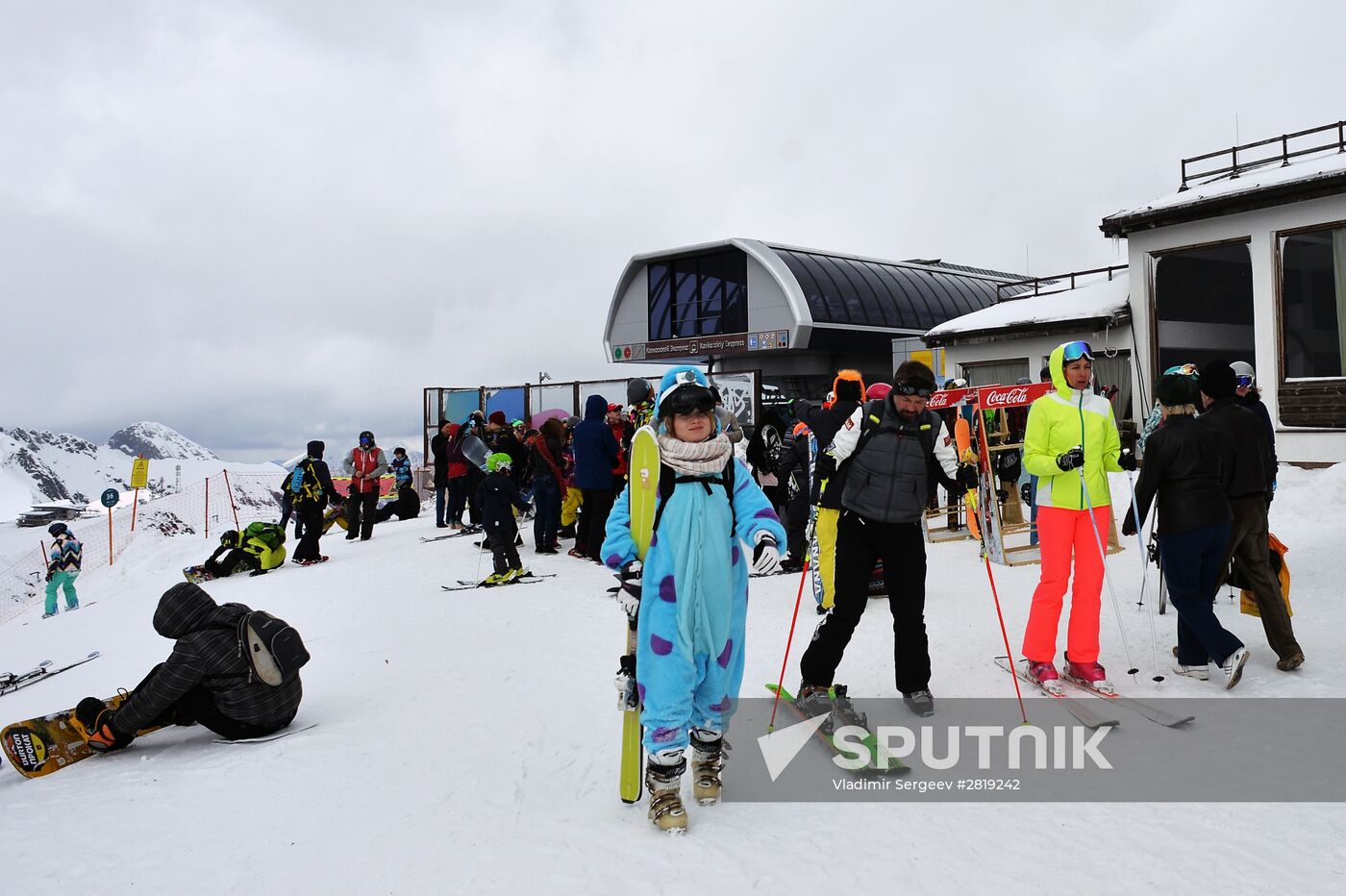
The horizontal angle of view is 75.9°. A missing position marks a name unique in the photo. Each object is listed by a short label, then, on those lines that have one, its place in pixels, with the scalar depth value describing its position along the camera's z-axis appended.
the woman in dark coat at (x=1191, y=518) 5.02
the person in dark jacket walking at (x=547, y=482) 11.73
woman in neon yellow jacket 5.02
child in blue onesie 3.48
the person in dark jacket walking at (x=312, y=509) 12.82
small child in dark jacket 9.89
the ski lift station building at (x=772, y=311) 27.88
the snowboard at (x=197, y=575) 12.14
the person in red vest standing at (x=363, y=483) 14.54
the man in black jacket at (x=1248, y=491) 5.29
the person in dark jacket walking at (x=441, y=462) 15.12
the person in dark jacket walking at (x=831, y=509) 7.08
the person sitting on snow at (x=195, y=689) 4.74
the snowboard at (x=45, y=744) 4.54
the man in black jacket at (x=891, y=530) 4.61
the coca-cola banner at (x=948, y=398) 9.74
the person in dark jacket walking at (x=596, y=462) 10.49
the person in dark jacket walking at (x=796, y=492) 9.10
